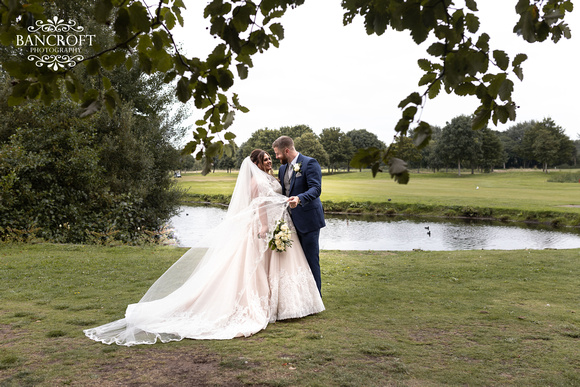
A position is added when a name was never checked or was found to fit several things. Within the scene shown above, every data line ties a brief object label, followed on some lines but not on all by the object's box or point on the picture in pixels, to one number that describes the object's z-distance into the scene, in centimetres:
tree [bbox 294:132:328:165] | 7117
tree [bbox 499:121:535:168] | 7576
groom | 573
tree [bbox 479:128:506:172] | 6738
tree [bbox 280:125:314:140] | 9406
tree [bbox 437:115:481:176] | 6506
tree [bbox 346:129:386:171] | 9138
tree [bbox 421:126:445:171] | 7275
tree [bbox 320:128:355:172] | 8006
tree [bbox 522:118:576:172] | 6456
